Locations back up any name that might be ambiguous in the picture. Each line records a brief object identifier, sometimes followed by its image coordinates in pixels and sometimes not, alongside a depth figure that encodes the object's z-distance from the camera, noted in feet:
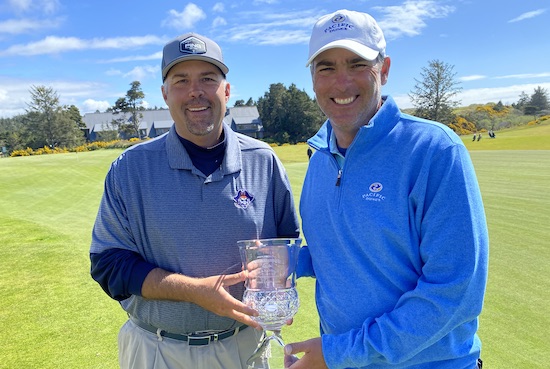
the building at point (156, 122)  251.60
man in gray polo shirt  8.17
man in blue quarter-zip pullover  5.55
